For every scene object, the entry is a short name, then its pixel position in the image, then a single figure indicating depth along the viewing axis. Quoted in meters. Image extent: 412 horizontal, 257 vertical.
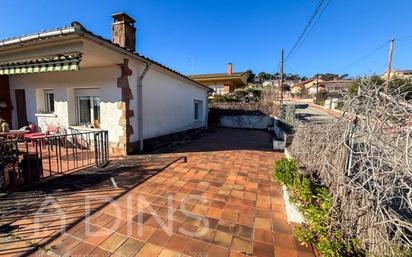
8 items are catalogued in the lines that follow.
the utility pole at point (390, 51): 18.08
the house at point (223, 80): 23.66
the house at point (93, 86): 5.16
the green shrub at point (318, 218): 2.01
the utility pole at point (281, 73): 19.62
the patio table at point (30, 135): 7.68
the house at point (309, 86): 54.69
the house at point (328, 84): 50.53
